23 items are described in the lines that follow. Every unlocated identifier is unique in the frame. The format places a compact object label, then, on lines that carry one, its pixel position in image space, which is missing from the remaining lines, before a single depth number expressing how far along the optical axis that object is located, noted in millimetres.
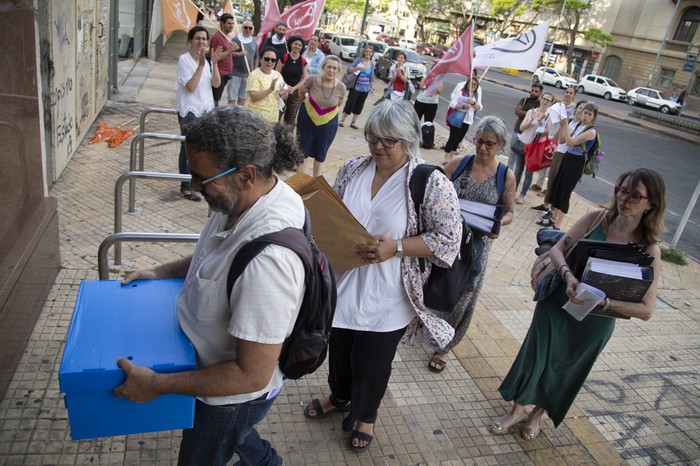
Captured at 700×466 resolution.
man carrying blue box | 1582
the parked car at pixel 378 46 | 26875
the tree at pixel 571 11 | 44812
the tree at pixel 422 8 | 59031
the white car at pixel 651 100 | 34000
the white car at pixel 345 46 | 29756
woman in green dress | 2881
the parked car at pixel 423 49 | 47875
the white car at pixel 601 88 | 35844
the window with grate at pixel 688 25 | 42125
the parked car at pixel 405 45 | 41578
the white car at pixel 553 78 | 36781
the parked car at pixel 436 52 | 47188
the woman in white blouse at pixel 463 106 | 8922
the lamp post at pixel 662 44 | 41866
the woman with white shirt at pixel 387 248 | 2609
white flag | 6980
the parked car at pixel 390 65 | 21797
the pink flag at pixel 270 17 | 8805
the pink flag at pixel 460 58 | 6848
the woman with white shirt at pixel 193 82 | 5633
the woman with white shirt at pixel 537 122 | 7805
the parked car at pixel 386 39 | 38425
